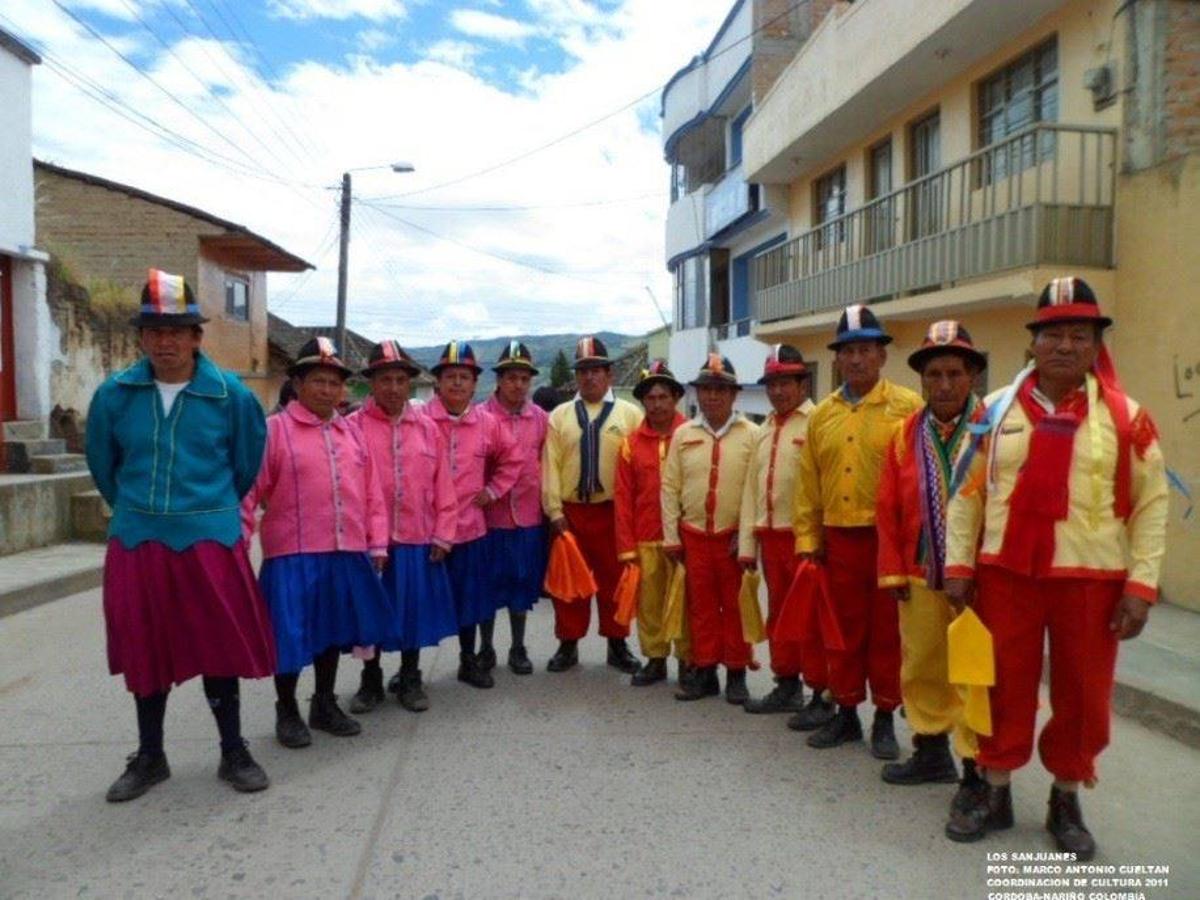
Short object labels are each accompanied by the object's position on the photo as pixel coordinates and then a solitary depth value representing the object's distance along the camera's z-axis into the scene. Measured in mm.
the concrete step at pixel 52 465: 11000
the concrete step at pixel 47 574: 7965
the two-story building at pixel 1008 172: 7586
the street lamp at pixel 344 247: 21625
